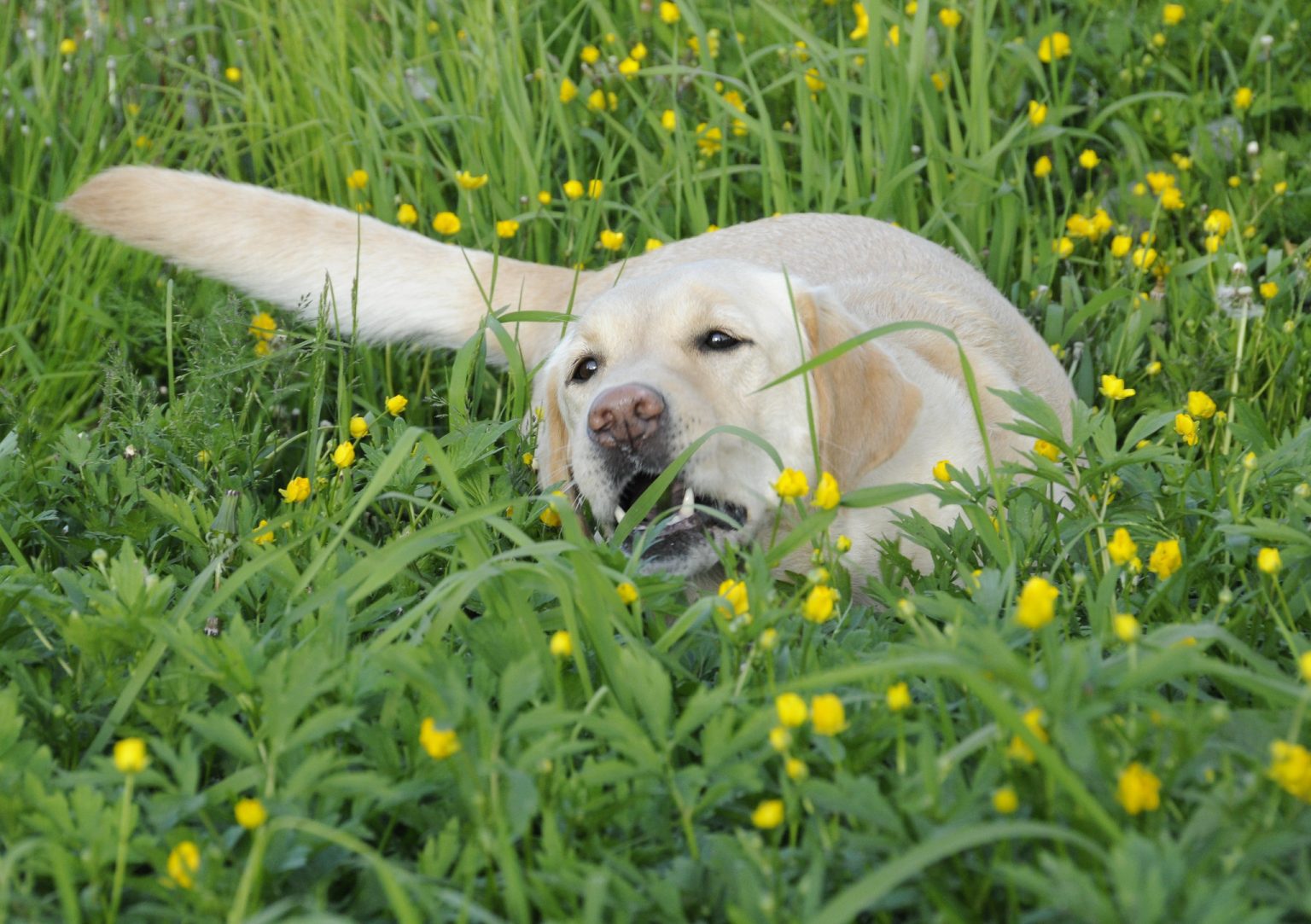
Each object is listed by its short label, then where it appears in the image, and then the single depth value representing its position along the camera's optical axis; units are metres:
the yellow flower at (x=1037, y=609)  1.52
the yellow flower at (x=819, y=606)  1.59
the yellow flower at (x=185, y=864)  1.52
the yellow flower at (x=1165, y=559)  1.68
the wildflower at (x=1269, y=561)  1.61
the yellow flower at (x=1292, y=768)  1.49
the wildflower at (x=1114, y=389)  1.80
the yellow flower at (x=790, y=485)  1.66
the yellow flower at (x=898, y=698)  1.55
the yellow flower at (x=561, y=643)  1.59
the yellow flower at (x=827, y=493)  1.66
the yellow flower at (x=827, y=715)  1.53
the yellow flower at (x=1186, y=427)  1.77
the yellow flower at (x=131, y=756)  1.51
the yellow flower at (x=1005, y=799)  1.51
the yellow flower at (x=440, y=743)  1.53
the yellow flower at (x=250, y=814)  1.53
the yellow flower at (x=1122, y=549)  1.61
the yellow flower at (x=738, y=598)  1.62
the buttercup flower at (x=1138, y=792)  1.50
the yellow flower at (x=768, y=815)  1.52
